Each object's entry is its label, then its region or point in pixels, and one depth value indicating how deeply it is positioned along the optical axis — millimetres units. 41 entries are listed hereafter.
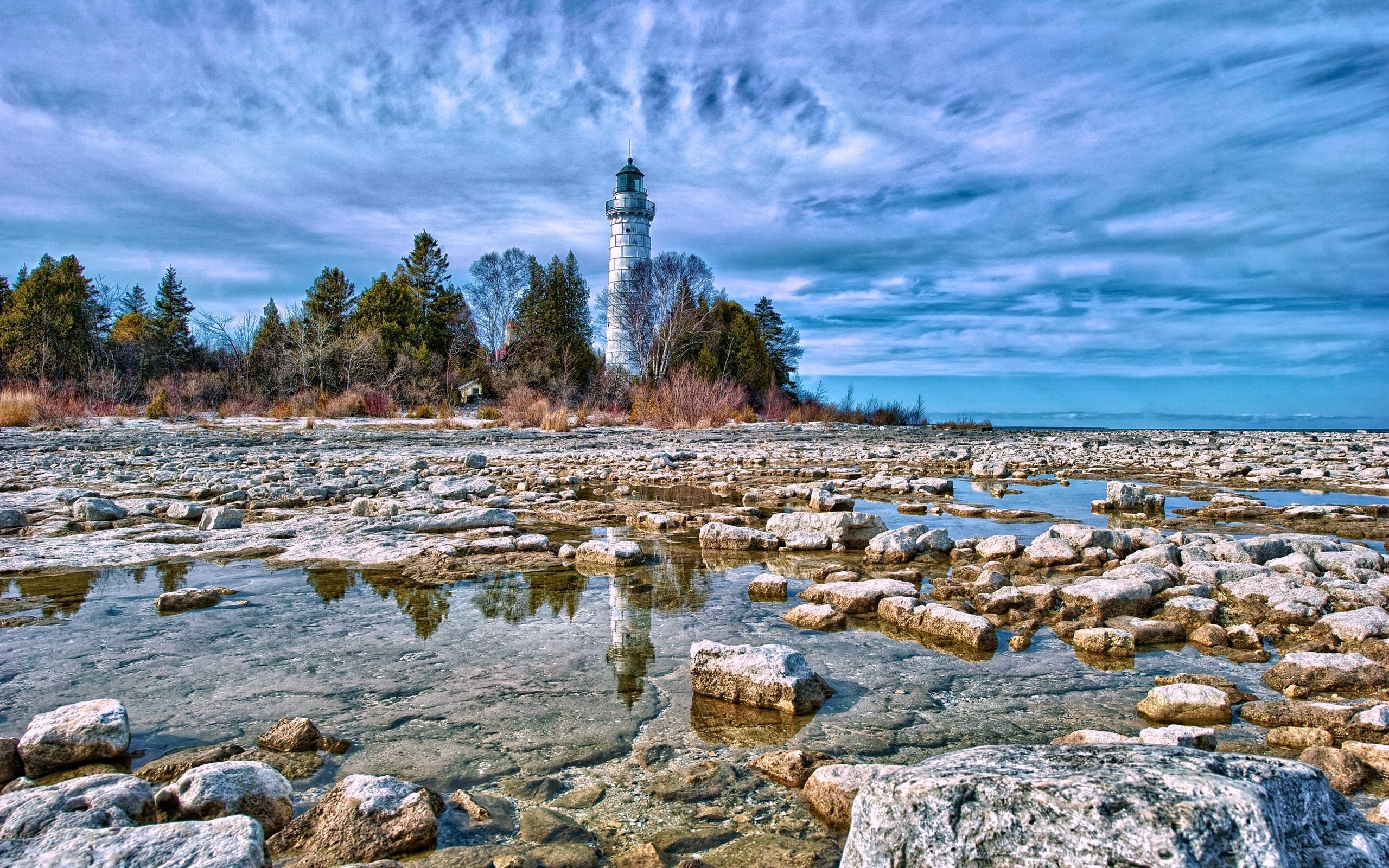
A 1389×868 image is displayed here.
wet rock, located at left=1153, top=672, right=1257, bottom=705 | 2229
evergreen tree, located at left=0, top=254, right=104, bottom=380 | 24469
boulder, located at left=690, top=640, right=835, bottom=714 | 2193
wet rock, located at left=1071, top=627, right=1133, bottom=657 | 2703
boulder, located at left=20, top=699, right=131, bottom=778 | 1728
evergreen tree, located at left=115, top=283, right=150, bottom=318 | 37344
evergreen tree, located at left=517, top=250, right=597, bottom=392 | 36688
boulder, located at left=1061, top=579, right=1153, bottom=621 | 3098
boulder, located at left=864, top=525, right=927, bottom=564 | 4148
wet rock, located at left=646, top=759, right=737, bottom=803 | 1719
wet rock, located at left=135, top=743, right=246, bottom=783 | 1725
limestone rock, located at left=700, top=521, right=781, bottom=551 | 4574
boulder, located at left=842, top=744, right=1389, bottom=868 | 906
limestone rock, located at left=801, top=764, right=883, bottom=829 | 1585
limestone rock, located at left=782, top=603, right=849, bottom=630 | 2990
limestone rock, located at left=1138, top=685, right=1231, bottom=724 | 2086
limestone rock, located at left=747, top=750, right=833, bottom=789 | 1768
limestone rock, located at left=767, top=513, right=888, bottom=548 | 4488
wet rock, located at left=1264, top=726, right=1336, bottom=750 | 1879
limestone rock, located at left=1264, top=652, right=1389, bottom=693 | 2301
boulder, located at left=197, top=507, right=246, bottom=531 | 4734
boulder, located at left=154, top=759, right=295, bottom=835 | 1480
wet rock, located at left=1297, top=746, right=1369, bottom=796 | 1656
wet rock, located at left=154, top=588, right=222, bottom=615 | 3068
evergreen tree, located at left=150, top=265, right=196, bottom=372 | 29719
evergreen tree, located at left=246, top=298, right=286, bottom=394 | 28062
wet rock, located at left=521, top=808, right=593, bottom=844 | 1523
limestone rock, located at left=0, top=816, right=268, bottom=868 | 1154
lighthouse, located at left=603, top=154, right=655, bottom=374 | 44844
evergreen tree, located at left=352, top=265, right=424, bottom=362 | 31375
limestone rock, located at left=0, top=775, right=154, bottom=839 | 1357
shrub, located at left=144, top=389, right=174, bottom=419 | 19281
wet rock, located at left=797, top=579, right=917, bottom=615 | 3182
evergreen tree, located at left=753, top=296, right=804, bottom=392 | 41875
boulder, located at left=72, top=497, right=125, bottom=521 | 4938
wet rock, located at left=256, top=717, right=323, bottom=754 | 1881
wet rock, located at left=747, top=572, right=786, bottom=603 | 3455
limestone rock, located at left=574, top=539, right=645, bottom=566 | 4039
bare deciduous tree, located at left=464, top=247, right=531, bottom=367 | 38906
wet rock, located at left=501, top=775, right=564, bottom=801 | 1713
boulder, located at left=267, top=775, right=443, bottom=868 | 1423
